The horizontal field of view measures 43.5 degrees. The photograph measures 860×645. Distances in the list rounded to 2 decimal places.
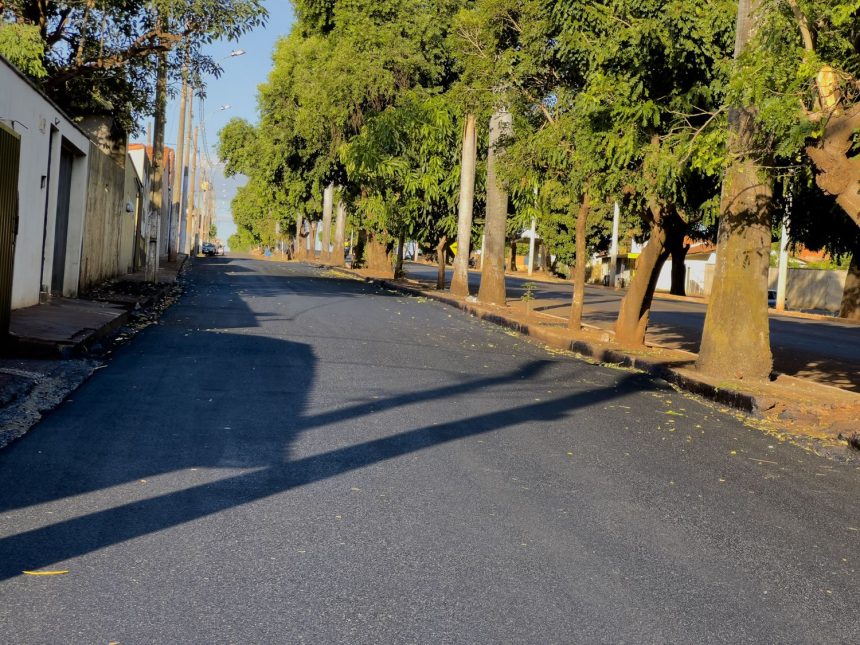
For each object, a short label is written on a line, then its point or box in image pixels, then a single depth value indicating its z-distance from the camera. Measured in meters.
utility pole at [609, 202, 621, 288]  57.59
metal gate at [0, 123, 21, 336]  11.86
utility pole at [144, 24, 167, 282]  29.20
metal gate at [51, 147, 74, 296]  20.58
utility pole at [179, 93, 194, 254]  56.39
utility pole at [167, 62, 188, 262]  46.78
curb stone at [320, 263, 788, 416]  12.09
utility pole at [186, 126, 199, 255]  76.62
